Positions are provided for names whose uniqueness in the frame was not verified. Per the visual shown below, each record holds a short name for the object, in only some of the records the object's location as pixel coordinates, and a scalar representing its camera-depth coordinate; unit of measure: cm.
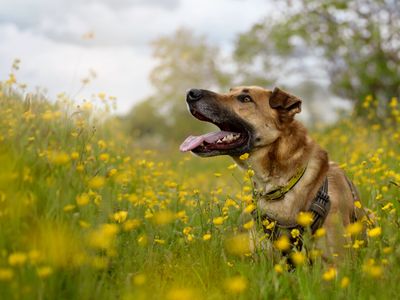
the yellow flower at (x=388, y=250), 269
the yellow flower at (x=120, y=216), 312
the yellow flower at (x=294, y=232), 332
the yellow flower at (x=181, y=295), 211
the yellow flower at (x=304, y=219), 262
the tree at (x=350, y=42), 1338
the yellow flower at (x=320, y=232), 255
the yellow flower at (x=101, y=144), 500
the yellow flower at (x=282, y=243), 259
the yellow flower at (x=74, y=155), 295
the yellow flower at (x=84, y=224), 251
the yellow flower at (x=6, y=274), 205
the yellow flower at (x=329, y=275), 243
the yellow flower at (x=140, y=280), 223
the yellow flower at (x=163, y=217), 279
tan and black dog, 404
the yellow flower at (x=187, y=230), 362
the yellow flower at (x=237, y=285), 225
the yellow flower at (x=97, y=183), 273
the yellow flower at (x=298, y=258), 244
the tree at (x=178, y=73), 3209
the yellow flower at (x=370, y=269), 239
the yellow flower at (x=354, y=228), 256
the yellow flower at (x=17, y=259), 214
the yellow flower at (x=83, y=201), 250
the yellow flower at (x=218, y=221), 304
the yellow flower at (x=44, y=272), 213
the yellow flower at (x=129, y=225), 265
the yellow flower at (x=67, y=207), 257
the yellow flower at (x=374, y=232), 267
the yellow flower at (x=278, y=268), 267
